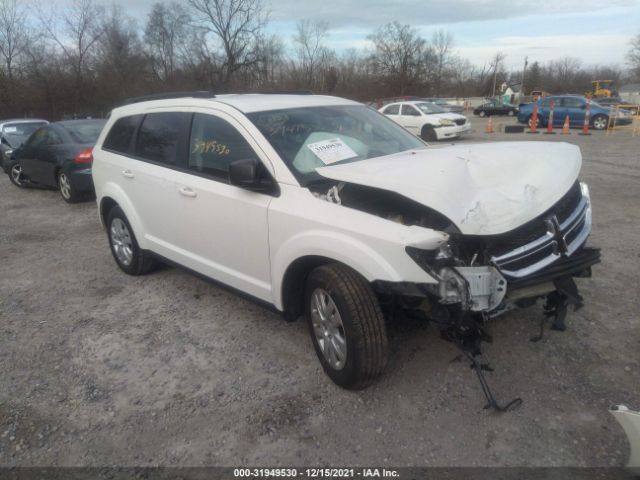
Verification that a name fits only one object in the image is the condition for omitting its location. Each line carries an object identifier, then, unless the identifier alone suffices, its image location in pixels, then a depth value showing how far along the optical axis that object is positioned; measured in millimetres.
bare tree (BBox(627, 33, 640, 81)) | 77169
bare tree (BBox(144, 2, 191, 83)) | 50012
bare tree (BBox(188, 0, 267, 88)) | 48656
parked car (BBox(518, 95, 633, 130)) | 21094
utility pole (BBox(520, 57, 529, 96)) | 77138
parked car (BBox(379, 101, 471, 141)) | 17906
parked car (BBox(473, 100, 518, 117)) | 38625
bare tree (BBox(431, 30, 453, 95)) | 64150
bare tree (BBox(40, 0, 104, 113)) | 30266
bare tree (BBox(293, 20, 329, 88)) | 51866
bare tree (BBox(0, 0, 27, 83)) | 29516
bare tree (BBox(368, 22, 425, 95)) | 56969
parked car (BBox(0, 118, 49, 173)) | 13398
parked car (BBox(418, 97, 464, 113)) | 32588
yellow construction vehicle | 47275
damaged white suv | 2539
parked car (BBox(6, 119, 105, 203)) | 8781
